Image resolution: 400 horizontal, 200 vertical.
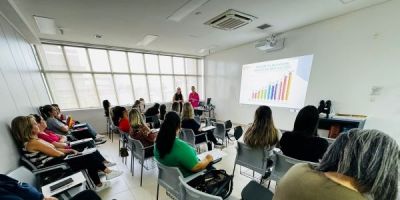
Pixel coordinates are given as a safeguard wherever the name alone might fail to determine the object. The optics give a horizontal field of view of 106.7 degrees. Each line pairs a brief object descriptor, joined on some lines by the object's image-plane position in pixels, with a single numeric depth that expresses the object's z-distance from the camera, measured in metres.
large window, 4.85
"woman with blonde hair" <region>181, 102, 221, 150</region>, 3.11
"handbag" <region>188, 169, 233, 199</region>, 1.43
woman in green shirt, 1.52
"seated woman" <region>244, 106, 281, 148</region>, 1.97
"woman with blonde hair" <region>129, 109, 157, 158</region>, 2.61
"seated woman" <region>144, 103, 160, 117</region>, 5.12
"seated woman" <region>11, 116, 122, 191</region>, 2.00
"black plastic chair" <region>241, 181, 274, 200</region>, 1.19
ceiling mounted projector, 4.44
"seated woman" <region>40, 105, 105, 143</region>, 3.24
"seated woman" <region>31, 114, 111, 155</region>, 2.51
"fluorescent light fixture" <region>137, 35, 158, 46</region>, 4.31
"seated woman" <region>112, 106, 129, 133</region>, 3.13
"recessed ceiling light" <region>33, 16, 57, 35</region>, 3.03
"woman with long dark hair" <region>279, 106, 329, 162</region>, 1.73
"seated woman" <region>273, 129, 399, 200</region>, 0.72
